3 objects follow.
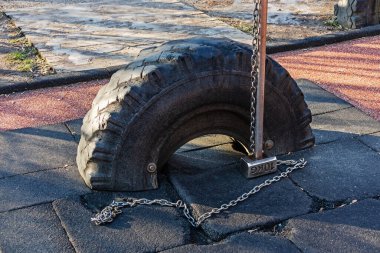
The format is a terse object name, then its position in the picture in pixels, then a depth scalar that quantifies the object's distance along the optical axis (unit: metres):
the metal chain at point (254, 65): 3.61
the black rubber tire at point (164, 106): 3.71
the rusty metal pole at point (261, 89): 3.58
